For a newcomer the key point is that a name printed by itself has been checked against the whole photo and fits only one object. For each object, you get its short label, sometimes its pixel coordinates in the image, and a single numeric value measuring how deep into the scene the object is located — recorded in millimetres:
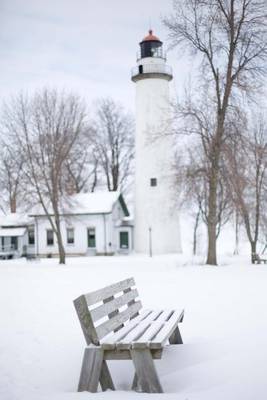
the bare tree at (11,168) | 30781
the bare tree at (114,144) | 45781
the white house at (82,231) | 38125
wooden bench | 4383
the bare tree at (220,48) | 19766
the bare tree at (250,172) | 20047
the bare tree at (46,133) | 28641
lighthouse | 34156
